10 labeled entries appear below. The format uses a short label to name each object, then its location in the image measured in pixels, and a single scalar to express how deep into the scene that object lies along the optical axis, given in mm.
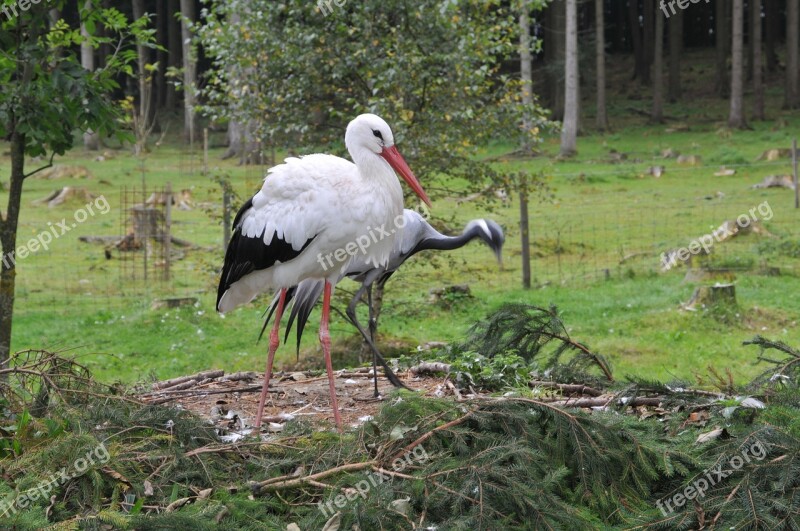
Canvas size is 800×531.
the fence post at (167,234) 15133
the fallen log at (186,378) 7098
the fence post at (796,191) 18125
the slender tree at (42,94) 6617
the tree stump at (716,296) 11391
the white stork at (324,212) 5996
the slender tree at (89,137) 32500
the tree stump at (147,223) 16438
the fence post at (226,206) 10156
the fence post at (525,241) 12958
